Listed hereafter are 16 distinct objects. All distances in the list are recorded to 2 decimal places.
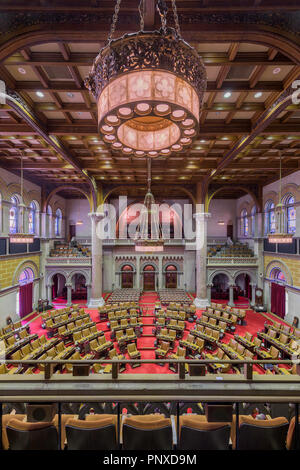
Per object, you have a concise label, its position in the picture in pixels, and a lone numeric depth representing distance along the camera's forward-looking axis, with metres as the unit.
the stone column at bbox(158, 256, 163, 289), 20.36
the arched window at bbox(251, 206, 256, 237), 18.73
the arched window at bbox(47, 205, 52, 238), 18.21
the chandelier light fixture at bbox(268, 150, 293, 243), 14.12
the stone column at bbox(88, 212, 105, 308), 16.55
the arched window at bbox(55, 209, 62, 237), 20.56
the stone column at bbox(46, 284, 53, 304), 17.25
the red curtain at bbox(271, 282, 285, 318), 14.47
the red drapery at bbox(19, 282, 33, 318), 14.50
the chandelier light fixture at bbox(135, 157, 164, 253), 8.48
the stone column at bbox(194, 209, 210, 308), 16.36
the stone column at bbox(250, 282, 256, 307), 17.17
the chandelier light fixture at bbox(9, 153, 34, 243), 10.54
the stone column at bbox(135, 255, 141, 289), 20.23
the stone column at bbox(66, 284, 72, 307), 17.42
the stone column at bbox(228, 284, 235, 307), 17.31
